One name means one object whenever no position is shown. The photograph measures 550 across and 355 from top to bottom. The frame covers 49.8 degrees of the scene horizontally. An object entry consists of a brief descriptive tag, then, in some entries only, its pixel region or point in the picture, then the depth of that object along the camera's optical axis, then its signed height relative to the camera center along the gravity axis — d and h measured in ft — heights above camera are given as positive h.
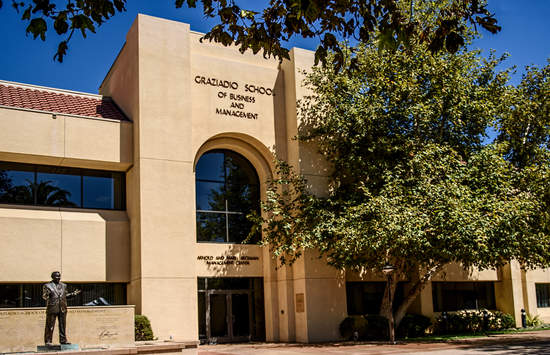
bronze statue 51.72 -2.79
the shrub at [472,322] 92.39 -9.67
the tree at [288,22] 22.27 +10.24
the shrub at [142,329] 65.10 -6.14
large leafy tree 69.15 +10.91
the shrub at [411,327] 84.79 -9.01
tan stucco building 68.85 +10.30
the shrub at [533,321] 103.65 -10.70
